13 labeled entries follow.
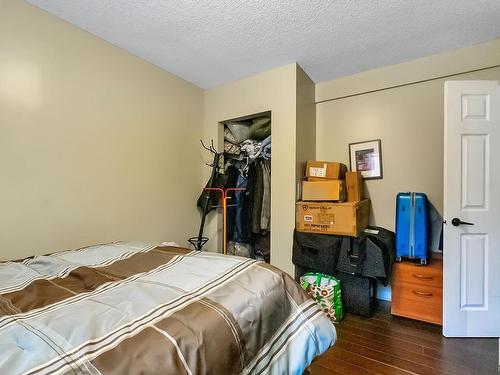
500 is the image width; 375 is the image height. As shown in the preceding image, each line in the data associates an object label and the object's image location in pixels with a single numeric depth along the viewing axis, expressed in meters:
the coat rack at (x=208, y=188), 2.73
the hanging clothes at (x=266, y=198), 2.75
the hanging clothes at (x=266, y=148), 2.77
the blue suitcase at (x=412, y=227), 2.13
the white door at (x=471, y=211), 1.84
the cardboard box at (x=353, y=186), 2.36
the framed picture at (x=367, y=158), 2.61
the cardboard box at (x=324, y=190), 2.25
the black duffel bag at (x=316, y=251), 2.22
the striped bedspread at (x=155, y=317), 0.59
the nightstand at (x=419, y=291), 2.04
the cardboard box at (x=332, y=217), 2.15
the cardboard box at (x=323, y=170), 2.39
